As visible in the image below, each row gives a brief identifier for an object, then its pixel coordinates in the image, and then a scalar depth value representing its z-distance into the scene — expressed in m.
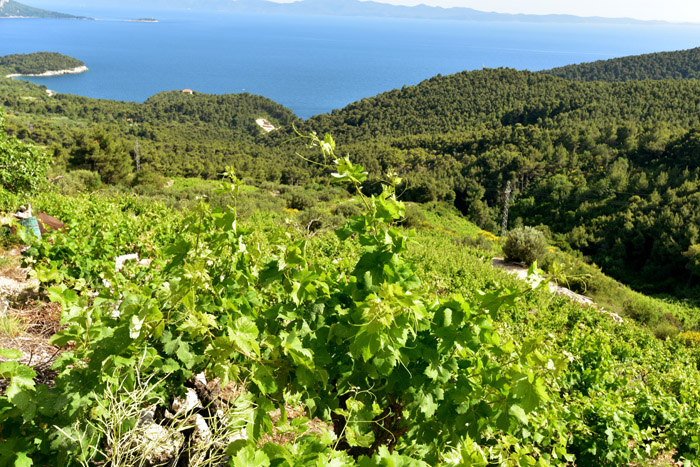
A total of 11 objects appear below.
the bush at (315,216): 14.69
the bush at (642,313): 11.91
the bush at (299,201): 22.67
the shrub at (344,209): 18.38
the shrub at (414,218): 20.27
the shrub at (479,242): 16.90
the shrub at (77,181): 17.00
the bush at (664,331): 10.62
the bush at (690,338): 9.22
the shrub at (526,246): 14.61
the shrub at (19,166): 7.10
